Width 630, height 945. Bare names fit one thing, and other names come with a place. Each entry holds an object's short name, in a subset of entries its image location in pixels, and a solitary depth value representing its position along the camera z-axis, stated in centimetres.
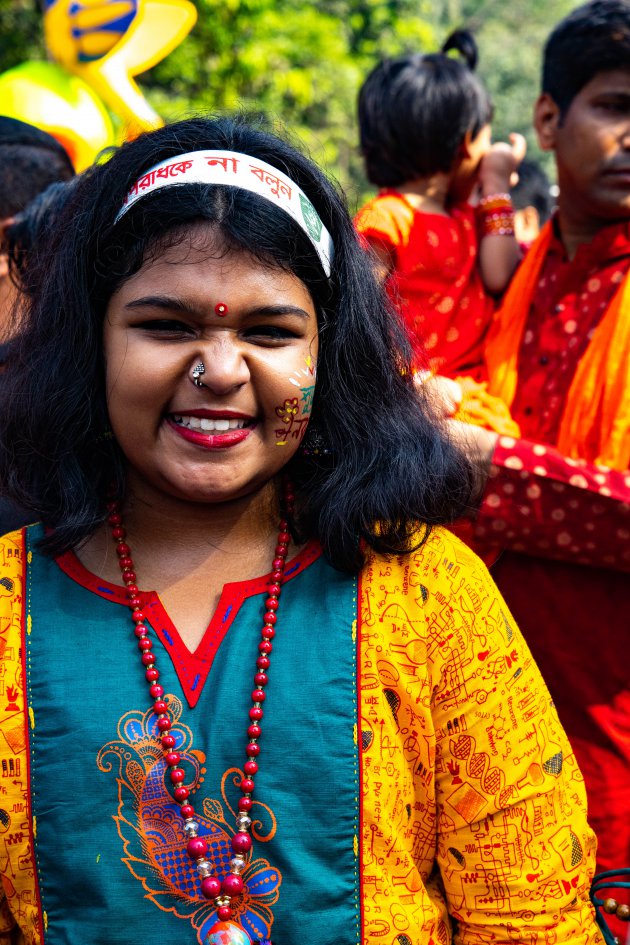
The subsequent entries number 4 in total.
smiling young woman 149
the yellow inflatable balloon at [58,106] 400
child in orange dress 279
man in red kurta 202
